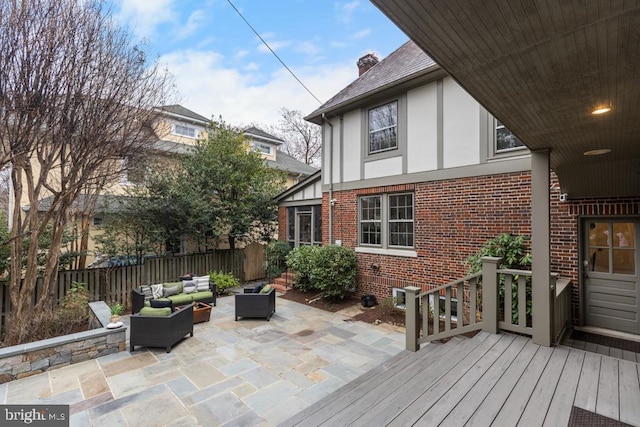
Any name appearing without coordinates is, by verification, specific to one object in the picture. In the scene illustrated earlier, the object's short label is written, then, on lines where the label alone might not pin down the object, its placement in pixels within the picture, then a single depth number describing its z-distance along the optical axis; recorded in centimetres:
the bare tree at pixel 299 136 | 2384
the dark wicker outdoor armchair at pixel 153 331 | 492
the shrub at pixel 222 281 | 897
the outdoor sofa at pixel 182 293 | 688
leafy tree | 966
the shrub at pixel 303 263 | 791
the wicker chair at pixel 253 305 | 651
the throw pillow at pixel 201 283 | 778
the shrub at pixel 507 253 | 510
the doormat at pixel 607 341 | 435
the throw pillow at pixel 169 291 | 724
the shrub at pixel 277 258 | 1031
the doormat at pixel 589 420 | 222
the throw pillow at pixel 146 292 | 705
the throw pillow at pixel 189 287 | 760
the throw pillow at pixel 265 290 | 674
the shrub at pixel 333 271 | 755
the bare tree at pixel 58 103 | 427
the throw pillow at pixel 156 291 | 707
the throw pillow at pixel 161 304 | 541
